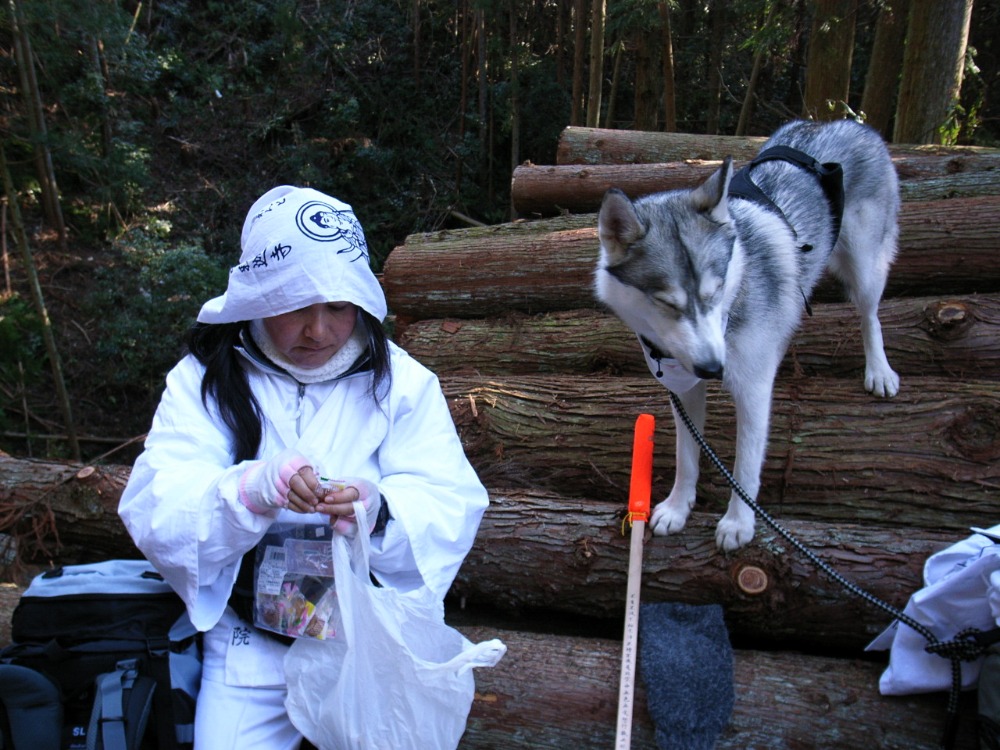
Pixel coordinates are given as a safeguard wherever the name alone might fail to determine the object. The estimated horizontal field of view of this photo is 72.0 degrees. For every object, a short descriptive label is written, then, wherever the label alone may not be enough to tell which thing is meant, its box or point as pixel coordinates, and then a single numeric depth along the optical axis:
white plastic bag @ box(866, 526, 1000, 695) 2.01
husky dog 2.34
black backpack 1.85
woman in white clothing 1.86
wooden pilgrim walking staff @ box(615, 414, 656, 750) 2.09
